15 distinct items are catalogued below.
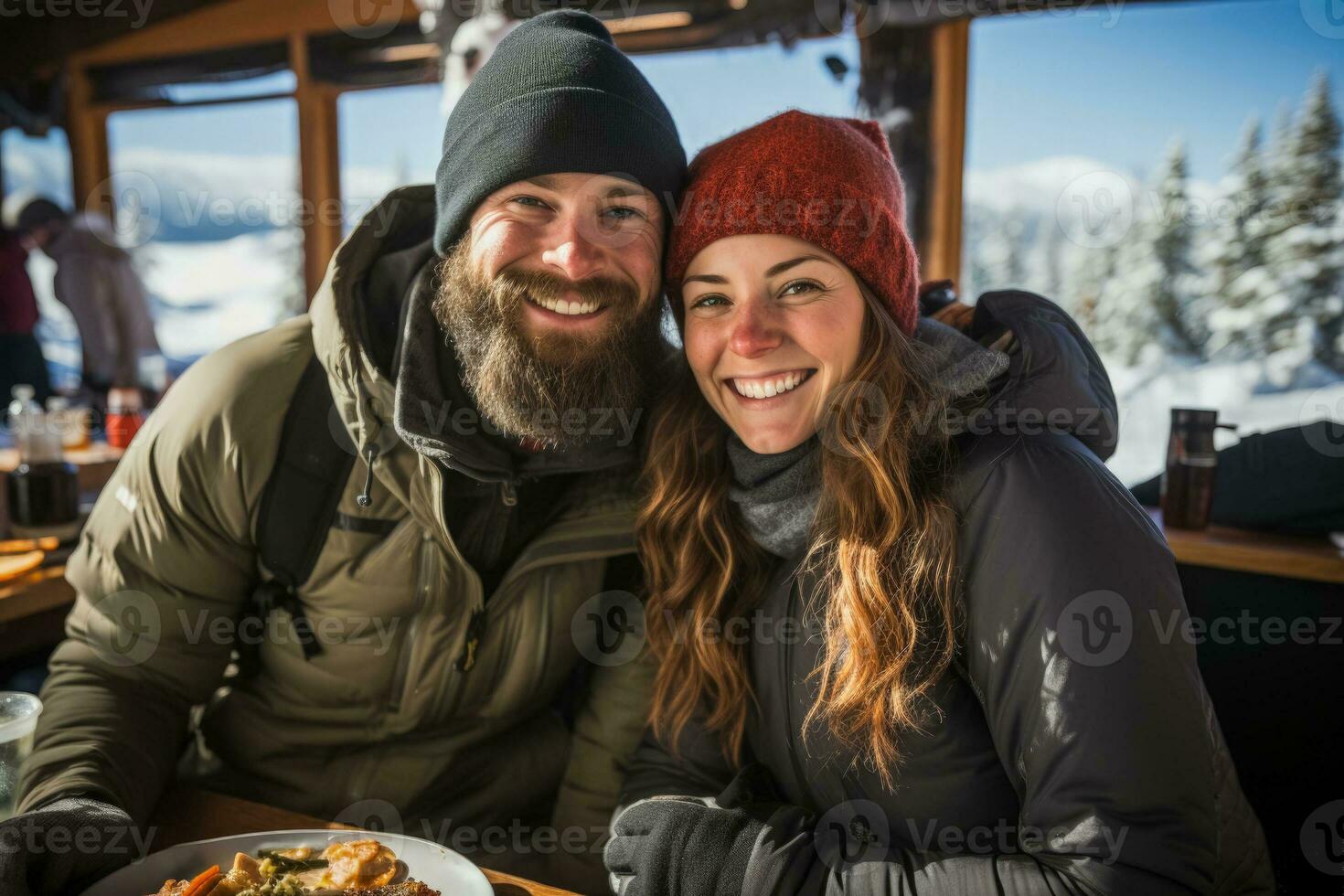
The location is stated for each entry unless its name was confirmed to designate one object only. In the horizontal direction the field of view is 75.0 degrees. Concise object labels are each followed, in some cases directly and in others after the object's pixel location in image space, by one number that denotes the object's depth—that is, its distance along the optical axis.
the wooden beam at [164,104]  6.60
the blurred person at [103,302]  6.40
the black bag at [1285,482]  2.05
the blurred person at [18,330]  6.23
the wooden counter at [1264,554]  1.95
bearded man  1.43
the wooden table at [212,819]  1.15
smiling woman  0.99
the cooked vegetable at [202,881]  0.91
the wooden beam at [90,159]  7.42
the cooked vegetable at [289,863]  0.98
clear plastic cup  1.02
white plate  0.96
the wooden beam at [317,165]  6.33
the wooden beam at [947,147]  4.31
